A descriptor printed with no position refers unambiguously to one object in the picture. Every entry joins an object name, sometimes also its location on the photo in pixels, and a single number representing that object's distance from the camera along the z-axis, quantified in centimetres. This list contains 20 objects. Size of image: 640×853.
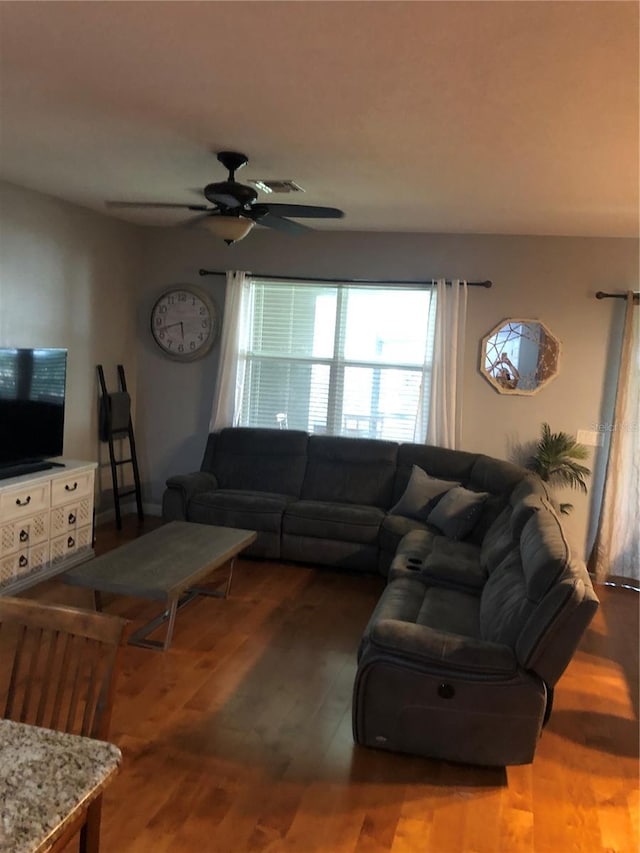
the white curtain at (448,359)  525
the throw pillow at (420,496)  478
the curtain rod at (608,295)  499
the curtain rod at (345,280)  527
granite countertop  109
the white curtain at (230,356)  565
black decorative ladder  559
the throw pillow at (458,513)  440
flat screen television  423
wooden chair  158
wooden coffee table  319
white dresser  398
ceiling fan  318
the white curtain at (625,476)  493
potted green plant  505
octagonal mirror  520
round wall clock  585
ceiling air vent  341
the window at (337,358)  546
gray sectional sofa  254
